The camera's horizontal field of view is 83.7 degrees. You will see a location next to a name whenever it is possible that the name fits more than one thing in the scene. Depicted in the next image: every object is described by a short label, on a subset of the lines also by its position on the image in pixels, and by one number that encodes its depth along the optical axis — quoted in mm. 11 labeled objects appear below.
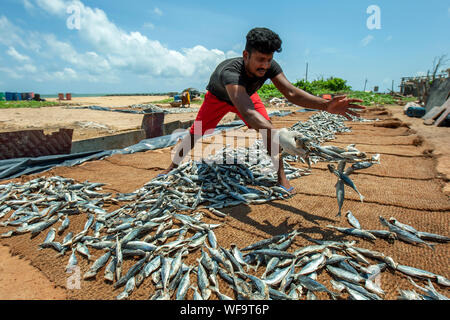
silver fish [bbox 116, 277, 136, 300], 1794
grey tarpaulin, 4784
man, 2582
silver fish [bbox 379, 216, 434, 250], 2145
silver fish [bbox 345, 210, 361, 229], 2409
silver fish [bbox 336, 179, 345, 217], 2270
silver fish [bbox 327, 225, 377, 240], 2227
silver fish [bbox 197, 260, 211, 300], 1765
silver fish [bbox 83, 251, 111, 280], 2020
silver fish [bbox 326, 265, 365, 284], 1771
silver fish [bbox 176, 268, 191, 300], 1764
